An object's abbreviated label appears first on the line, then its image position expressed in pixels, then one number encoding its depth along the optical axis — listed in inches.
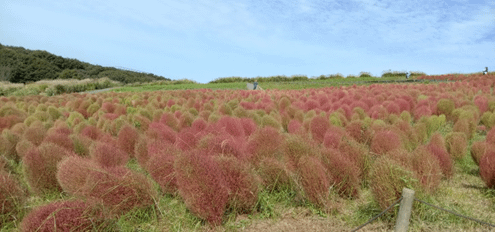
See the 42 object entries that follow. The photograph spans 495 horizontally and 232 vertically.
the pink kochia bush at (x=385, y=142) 151.0
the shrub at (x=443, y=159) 145.5
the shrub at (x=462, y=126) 219.6
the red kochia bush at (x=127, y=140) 179.3
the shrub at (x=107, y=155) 135.4
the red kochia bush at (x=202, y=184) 101.9
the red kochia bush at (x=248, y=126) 196.7
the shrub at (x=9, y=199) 110.6
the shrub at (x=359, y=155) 139.7
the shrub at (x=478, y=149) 155.5
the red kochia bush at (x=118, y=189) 102.8
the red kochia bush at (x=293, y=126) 211.3
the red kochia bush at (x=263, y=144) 148.0
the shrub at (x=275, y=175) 131.9
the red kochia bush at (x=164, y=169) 123.7
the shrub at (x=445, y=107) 293.9
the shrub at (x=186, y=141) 149.2
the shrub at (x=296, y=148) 138.1
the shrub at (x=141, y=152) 155.1
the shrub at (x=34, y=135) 185.9
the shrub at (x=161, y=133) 167.1
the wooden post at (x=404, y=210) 94.3
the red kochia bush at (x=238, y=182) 110.8
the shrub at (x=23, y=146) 161.2
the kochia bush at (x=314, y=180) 116.6
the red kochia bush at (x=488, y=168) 136.5
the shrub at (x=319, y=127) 187.5
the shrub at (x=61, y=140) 163.6
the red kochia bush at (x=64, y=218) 83.1
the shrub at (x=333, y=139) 154.7
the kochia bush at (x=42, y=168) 133.0
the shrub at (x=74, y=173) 110.0
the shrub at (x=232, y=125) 186.4
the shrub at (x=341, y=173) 128.0
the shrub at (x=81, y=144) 169.6
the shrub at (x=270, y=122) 220.1
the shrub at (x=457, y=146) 170.0
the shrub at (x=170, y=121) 235.2
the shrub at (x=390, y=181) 110.0
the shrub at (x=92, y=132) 198.5
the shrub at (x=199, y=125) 195.1
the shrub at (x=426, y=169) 120.1
